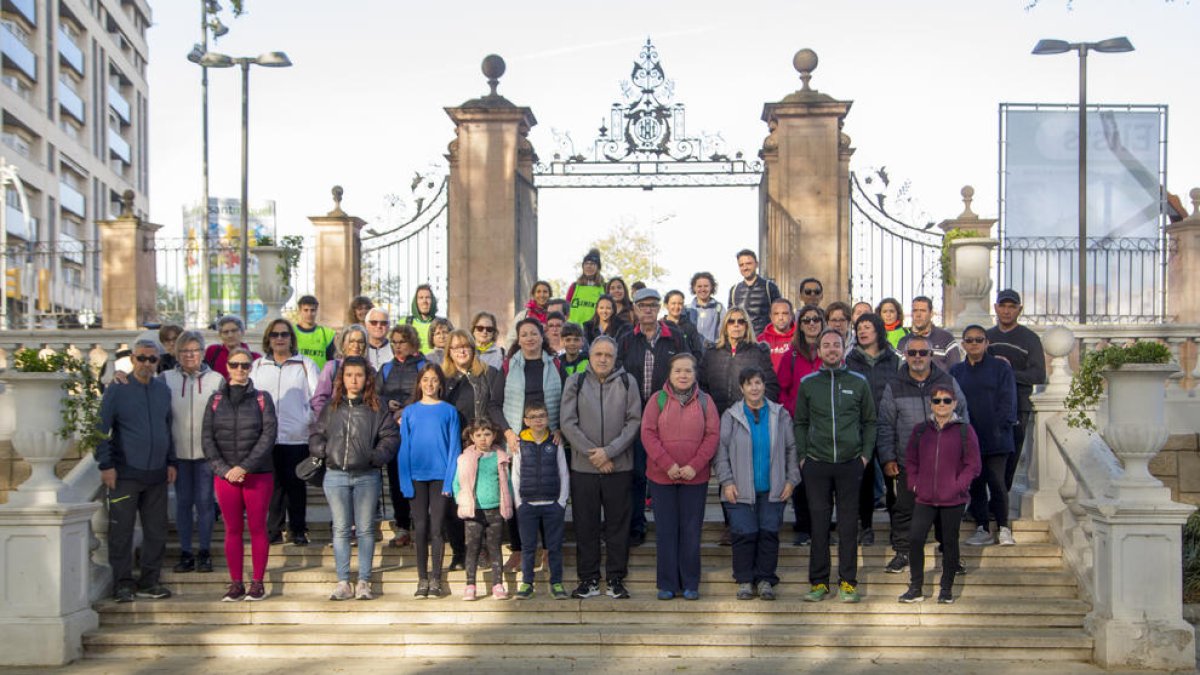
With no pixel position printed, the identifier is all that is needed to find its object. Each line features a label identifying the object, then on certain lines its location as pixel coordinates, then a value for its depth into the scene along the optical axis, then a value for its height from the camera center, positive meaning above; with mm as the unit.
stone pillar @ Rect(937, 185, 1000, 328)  12812 +596
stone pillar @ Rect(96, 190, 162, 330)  17750 +916
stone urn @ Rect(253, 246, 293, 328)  14633 +632
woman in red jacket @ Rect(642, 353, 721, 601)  8531 -911
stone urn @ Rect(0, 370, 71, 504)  8469 -631
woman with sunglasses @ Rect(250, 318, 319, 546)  9383 -564
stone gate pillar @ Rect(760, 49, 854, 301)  15352 +1711
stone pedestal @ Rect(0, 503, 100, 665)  8227 -1712
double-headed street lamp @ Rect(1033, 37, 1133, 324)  16172 +3688
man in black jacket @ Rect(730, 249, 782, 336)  11070 +326
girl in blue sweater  8656 -911
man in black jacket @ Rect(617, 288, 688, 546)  9422 -166
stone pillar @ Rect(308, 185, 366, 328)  15961 +940
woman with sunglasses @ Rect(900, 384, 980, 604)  8336 -948
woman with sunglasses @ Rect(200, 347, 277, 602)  8688 -882
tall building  52375 +10860
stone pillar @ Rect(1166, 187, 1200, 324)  17391 +905
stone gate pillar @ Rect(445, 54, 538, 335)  15711 +1577
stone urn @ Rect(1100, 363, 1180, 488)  8125 -566
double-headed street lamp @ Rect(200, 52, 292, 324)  16297 +3438
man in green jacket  8516 -816
